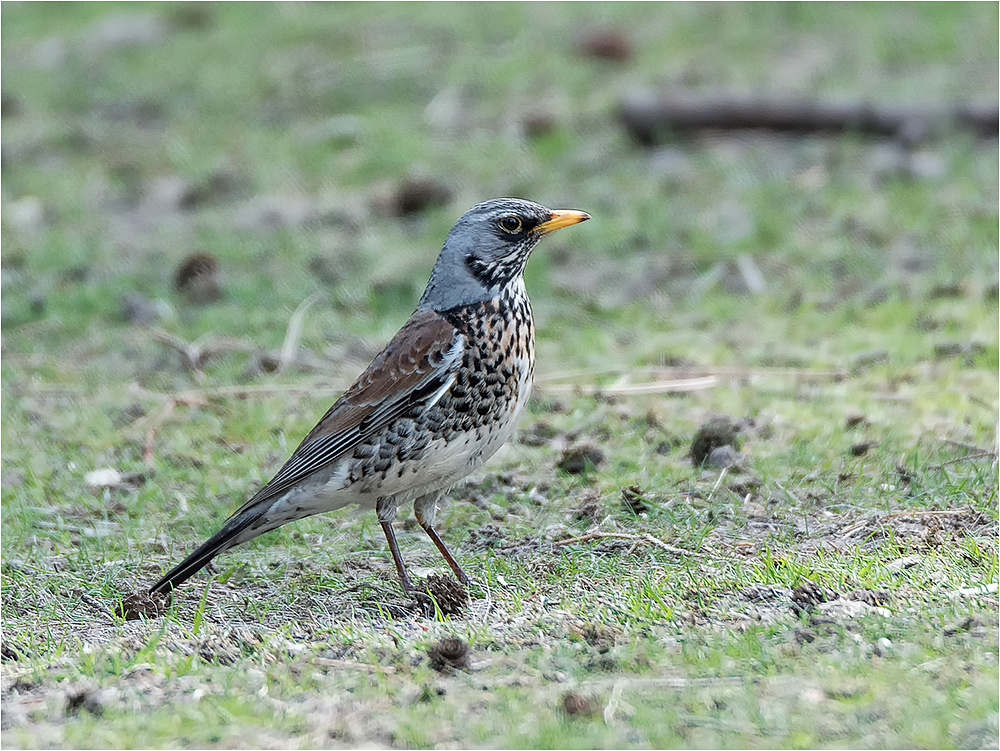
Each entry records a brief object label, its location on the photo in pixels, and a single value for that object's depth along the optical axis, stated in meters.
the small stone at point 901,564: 8.42
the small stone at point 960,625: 7.49
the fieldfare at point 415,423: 9.27
